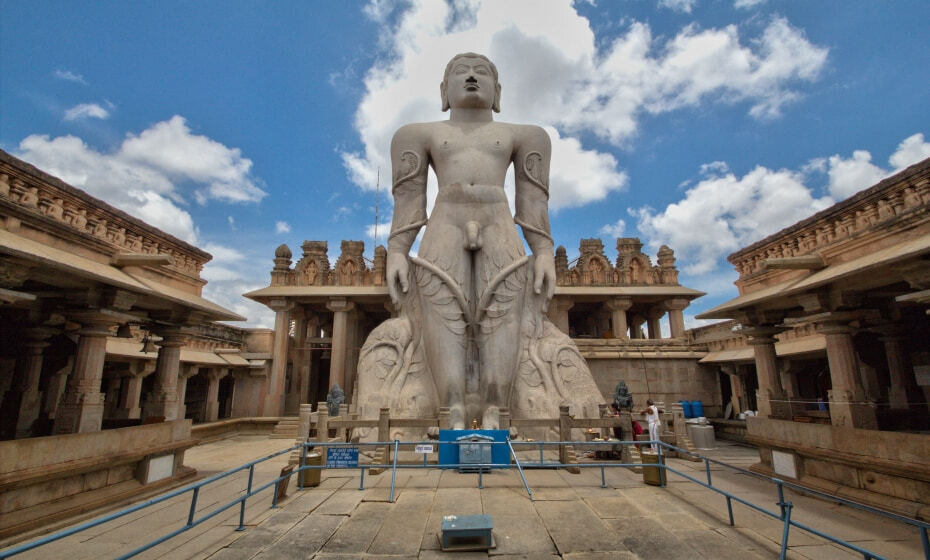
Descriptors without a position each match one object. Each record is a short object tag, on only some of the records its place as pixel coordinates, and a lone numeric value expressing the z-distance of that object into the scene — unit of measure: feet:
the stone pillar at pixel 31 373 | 32.50
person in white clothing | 34.40
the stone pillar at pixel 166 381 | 31.27
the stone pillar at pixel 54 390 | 36.09
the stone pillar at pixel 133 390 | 50.26
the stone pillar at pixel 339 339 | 65.57
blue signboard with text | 22.76
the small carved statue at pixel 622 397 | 41.57
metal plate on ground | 14.83
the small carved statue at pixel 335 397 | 48.48
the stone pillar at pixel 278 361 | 64.07
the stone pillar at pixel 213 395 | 62.69
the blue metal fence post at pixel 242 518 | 17.39
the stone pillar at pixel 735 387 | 54.13
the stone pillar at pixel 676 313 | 74.95
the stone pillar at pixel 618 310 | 74.28
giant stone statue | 33.27
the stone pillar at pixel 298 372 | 71.77
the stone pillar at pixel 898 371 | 31.58
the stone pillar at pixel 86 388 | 24.44
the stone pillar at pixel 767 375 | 30.35
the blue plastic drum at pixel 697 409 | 52.60
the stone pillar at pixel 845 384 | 23.77
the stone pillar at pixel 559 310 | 72.84
